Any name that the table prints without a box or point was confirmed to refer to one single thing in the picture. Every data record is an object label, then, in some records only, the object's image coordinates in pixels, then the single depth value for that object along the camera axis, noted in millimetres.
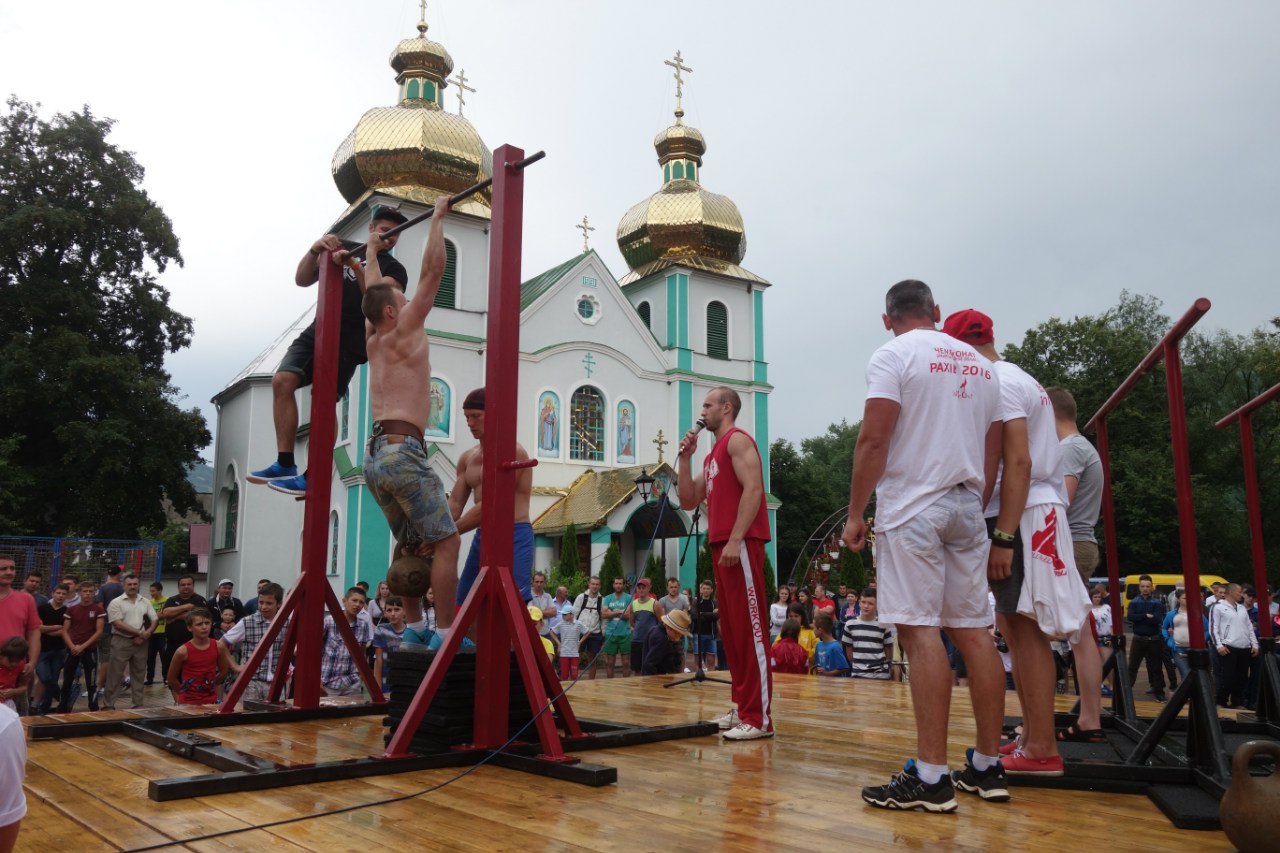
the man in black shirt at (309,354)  5852
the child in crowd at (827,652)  10375
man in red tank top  4926
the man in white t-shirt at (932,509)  3377
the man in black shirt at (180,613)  12219
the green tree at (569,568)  23734
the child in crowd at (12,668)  7719
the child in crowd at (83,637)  11703
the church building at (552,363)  26148
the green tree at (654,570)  22197
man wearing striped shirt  10133
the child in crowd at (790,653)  9852
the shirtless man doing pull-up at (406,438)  4918
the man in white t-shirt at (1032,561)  3654
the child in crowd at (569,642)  13492
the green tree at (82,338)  27312
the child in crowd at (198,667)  7898
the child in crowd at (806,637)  11008
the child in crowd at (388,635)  9375
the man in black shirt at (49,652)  10953
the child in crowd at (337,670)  8453
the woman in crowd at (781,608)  13375
